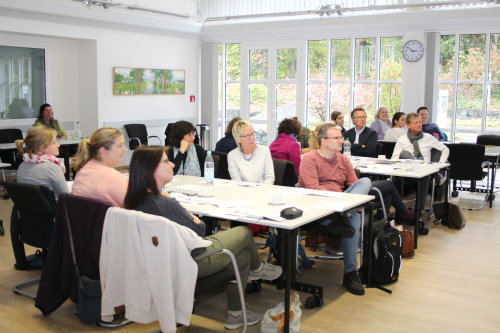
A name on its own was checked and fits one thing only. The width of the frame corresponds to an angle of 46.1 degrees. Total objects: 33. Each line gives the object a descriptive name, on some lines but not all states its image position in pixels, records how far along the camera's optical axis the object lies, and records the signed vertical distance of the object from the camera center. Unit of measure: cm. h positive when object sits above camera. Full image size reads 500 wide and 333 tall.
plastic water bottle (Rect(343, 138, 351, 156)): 718 -54
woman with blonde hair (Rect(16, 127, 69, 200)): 460 -52
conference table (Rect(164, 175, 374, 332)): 371 -73
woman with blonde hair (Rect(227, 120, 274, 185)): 548 -55
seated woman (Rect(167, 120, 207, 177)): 587 -51
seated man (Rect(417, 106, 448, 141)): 973 -39
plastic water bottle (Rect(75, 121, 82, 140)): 935 -53
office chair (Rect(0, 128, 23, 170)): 864 -64
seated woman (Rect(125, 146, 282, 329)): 338 -58
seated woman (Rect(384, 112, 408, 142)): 855 -38
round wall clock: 1065 +96
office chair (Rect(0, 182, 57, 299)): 420 -84
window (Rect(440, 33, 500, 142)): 1042 +33
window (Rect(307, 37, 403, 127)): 1123 +53
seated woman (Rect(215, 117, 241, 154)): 679 -48
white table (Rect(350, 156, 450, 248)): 592 -71
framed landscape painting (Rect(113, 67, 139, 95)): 1127 +39
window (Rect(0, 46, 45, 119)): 1000 +33
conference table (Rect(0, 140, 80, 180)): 874 -74
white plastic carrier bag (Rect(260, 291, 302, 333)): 368 -136
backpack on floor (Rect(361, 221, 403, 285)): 458 -118
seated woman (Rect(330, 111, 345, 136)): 900 -22
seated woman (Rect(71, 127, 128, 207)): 400 -47
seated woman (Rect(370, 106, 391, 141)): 974 -33
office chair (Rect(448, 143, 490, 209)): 743 -73
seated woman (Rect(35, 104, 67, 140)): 929 -32
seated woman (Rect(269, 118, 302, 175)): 643 -47
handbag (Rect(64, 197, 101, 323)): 375 -124
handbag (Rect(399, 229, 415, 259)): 529 -128
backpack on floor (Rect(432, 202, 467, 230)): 654 -124
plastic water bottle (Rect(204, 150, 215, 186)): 515 -65
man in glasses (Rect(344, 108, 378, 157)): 793 -47
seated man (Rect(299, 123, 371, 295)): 509 -58
